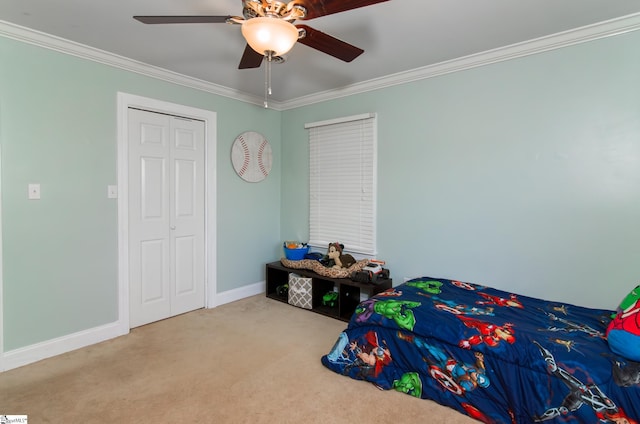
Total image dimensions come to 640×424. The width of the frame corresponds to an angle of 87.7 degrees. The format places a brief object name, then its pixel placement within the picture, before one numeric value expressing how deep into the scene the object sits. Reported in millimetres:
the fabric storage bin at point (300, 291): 3641
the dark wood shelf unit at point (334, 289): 3309
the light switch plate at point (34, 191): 2521
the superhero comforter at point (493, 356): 1635
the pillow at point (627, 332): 1635
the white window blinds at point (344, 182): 3576
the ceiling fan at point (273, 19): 1571
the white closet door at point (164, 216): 3145
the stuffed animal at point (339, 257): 3570
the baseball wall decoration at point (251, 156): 3894
